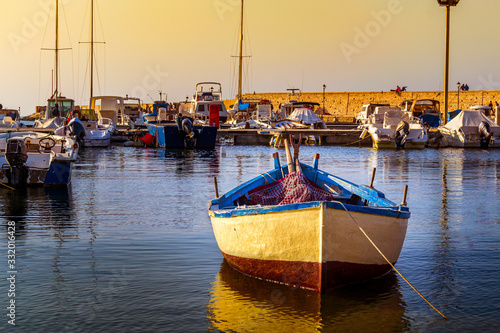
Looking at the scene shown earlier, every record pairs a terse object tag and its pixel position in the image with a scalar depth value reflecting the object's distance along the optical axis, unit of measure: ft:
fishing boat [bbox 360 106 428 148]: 136.26
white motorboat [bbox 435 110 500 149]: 138.41
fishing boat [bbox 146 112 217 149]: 134.10
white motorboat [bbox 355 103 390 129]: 187.81
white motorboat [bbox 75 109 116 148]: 136.00
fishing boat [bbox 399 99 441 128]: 185.96
